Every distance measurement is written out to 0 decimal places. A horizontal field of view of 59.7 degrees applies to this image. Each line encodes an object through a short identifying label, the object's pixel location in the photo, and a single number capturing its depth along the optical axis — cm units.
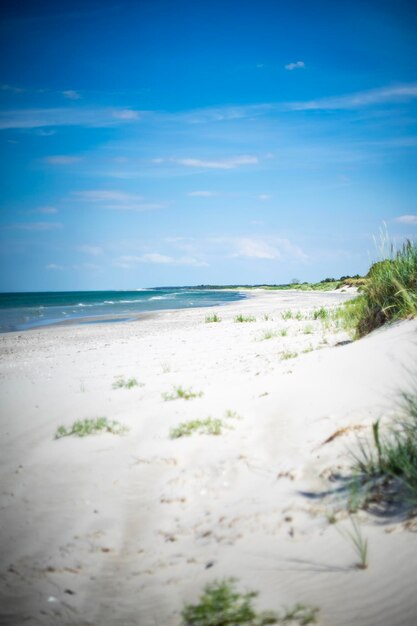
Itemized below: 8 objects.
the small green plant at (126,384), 592
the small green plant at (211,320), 1610
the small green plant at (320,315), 1175
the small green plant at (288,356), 633
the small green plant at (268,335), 923
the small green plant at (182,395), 503
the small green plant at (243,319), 1459
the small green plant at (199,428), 388
